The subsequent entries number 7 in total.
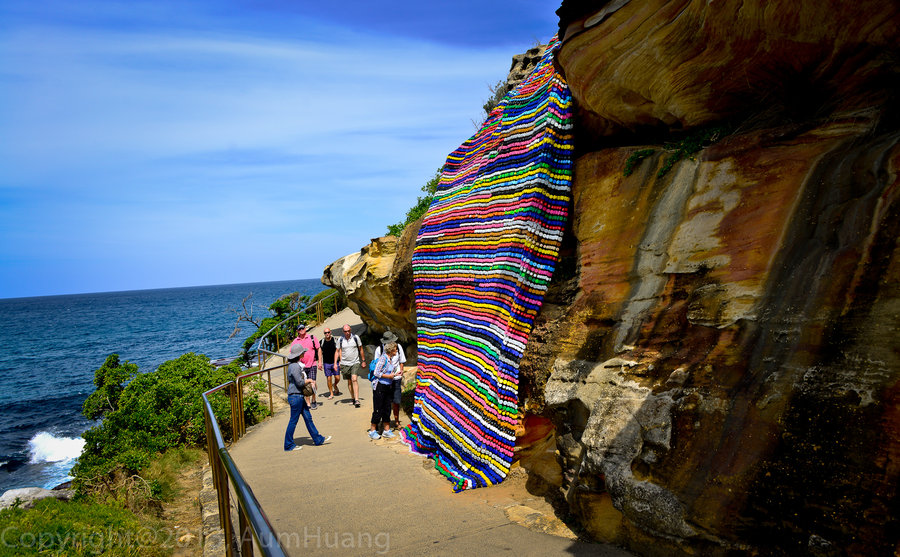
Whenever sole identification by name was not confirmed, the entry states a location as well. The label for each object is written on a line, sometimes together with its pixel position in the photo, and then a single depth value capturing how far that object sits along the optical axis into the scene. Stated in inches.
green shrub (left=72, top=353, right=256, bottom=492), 288.7
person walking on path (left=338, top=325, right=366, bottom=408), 389.4
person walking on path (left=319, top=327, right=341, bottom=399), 413.7
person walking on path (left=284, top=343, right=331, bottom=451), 289.9
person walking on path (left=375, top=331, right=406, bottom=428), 302.4
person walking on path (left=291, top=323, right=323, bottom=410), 349.4
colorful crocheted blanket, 236.4
